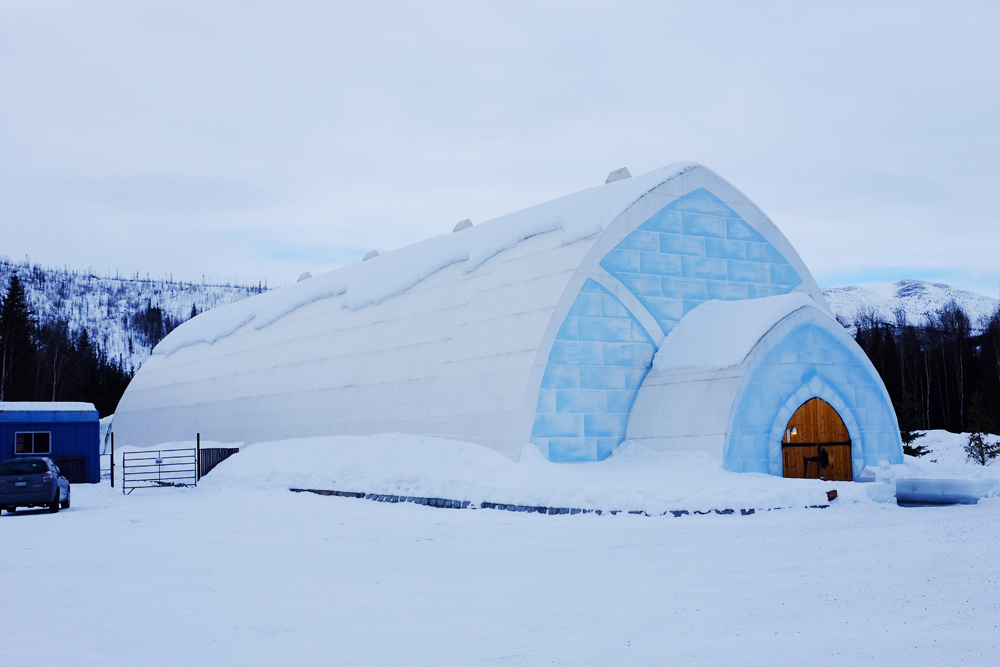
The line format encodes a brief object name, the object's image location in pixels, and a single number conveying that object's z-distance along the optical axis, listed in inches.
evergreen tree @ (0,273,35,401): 2625.2
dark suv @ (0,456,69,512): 1042.7
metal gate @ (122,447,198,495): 1542.8
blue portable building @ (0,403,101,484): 1459.2
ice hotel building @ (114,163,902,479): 1023.6
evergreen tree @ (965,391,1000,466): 1798.7
